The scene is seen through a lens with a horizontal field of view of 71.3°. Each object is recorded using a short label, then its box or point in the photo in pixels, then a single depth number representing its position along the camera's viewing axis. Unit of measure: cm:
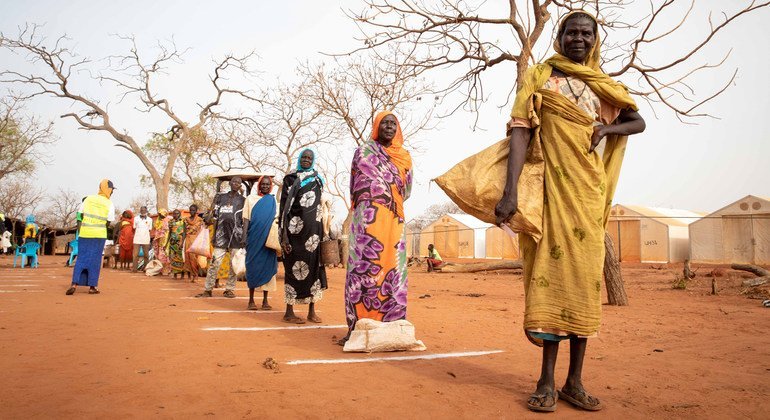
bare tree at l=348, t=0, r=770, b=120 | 827
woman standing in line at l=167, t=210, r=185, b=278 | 1351
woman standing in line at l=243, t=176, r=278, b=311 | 721
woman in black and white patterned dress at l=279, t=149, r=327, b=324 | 604
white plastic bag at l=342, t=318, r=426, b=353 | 441
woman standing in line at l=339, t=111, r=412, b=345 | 461
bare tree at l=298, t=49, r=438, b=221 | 1786
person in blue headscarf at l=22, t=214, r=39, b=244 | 1755
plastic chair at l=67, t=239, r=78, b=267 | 1737
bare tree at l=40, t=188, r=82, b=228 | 4494
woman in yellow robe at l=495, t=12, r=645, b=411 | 281
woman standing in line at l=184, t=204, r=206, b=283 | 1309
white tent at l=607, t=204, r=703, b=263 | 2455
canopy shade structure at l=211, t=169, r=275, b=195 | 1034
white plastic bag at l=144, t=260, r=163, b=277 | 1507
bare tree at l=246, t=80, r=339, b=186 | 2294
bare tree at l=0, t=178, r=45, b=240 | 4019
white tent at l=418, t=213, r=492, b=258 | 3244
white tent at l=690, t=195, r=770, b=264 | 1991
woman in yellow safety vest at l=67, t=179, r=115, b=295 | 863
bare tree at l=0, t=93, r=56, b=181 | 2587
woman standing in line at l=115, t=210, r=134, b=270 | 1686
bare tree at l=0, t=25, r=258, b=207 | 2048
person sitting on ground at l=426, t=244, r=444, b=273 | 1841
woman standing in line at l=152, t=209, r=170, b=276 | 1543
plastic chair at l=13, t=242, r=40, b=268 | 1703
